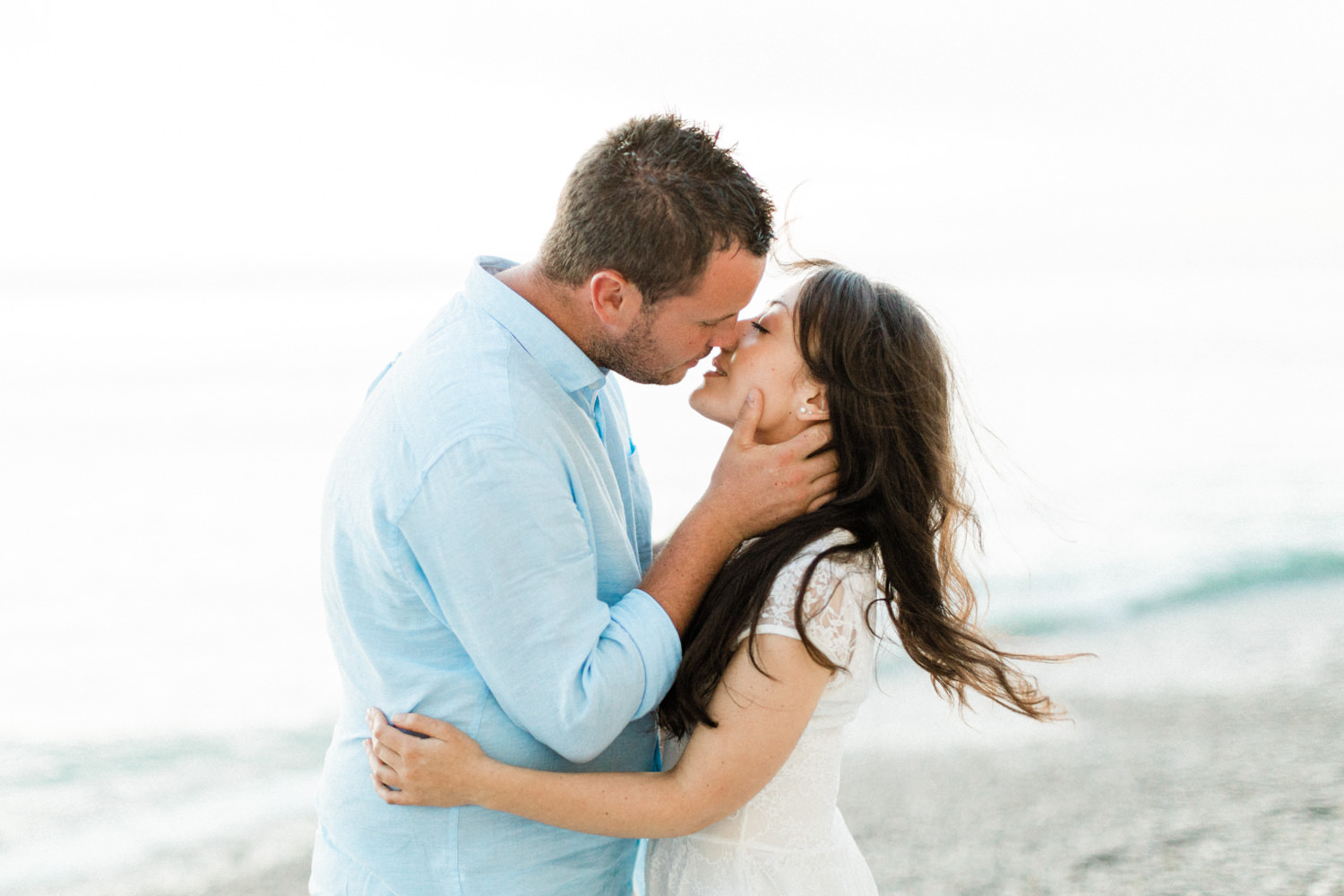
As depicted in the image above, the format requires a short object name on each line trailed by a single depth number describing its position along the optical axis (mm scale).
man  1579
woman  1775
